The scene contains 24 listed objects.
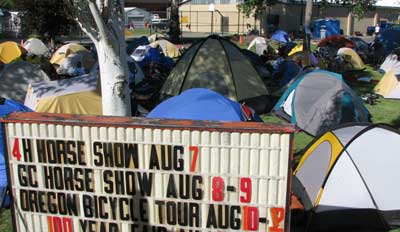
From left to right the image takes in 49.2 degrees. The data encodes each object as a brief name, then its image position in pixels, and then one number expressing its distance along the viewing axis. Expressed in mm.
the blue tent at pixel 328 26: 41094
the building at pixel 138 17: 61438
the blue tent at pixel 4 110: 6668
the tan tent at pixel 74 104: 9266
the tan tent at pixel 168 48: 23922
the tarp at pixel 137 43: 24191
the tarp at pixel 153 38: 28962
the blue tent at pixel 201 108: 6812
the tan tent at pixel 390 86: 13844
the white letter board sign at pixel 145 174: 4113
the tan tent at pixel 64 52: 19031
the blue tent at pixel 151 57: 19016
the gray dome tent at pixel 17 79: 12086
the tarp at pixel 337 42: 23397
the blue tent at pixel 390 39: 24744
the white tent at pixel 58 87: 9656
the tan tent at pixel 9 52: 20227
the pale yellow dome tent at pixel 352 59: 19656
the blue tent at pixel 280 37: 32050
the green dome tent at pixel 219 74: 11922
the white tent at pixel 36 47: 23531
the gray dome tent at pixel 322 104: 9617
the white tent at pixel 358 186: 5871
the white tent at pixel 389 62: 18100
